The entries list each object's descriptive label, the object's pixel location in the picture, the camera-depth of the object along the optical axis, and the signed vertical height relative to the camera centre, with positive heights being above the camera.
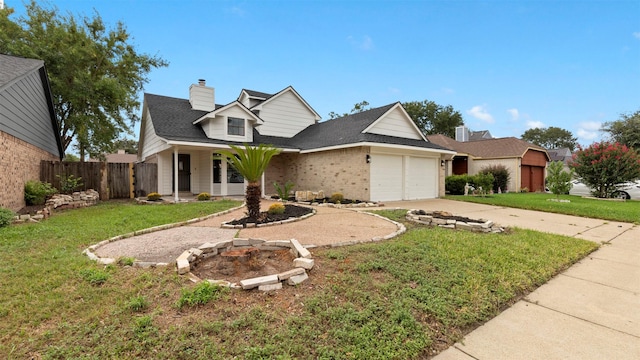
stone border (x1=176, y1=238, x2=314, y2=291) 3.13 -1.13
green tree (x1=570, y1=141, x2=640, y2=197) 15.09 +0.72
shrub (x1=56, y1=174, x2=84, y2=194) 10.94 -0.20
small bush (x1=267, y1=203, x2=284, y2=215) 8.30 -0.95
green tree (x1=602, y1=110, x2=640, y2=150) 24.67 +4.58
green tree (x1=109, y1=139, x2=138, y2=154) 49.97 +5.93
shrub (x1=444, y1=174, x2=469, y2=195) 17.63 -0.30
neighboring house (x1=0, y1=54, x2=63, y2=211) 7.72 +1.83
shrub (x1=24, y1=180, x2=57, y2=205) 9.06 -0.47
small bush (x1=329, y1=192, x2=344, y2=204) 12.12 -0.87
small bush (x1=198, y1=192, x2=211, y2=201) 12.52 -0.85
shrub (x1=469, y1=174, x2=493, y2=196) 15.91 -0.22
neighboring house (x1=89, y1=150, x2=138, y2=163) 36.92 +2.88
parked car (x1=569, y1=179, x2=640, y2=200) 16.31 -0.70
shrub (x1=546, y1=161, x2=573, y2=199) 14.09 -0.02
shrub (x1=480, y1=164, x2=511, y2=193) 20.89 +0.12
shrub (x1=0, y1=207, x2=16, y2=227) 6.32 -0.89
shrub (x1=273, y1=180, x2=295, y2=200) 11.98 -0.65
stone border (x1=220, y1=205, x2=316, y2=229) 6.73 -1.15
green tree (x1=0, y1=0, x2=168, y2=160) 15.09 +6.70
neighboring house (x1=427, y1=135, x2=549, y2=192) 22.11 +1.63
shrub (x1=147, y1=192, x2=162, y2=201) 12.05 -0.82
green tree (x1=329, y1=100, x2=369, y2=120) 36.06 +9.39
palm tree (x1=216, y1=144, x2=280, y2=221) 7.21 +0.24
